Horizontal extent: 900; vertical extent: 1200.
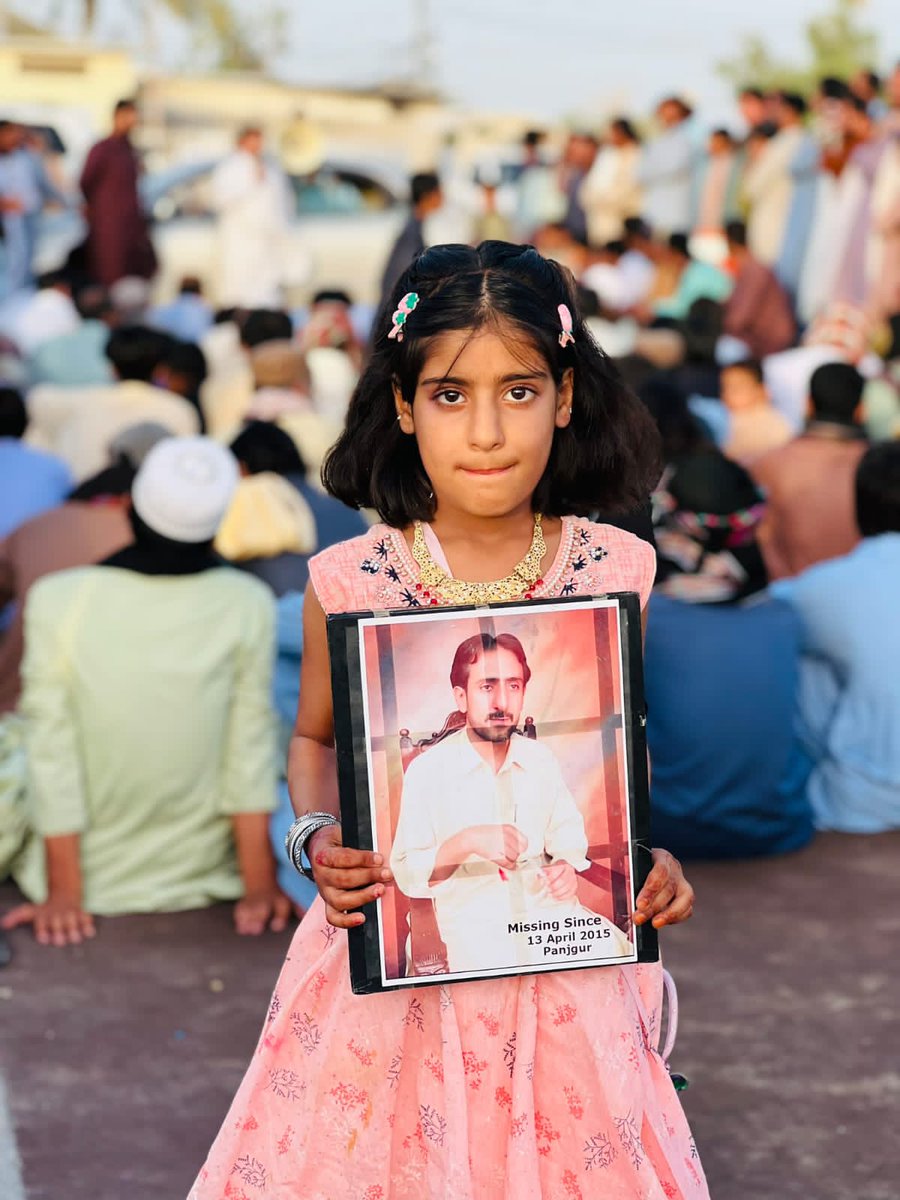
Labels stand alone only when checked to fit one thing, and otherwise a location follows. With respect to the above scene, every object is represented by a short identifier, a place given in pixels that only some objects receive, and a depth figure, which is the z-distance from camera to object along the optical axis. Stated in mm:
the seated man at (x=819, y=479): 6832
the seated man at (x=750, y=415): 8406
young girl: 2234
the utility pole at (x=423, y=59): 51906
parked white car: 15805
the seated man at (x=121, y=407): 7410
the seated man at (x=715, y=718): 5020
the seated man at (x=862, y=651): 5362
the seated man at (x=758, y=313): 12117
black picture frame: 2107
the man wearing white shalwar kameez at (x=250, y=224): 14367
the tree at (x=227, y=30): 60906
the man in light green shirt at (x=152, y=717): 4504
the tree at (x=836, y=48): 51094
